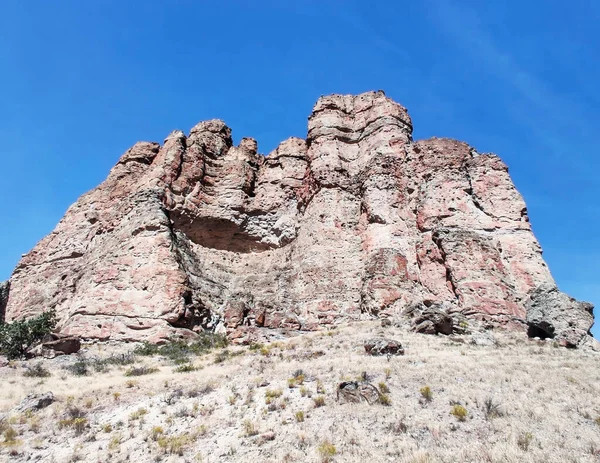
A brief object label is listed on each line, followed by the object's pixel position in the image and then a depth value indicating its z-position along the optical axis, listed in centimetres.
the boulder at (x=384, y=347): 1658
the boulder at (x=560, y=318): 1914
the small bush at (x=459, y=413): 980
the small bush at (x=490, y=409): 977
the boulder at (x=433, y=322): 2052
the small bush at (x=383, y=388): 1169
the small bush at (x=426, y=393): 1113
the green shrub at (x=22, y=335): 2298
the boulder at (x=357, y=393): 1109
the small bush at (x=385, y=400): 1085
